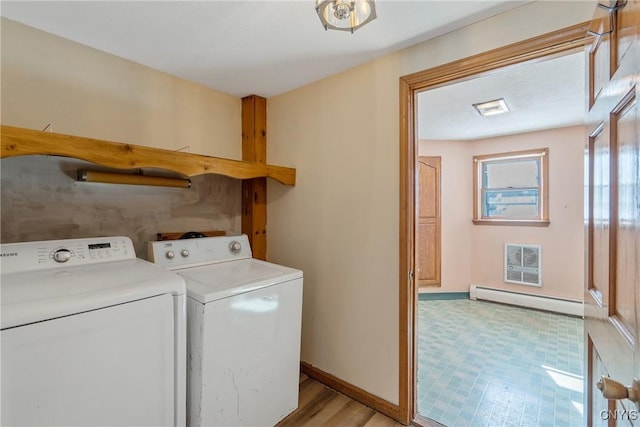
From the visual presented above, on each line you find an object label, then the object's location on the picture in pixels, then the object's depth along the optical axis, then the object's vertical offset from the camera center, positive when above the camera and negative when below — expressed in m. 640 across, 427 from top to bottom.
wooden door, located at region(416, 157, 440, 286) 4.14 -0.11
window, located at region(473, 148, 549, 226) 3.71 +0.34
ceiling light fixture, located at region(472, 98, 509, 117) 2.66 +1.01
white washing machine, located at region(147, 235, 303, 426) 1.35 -0.62
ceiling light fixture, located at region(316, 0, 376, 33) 1.10 +0.78
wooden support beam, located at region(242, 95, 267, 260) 2.46 +0.26
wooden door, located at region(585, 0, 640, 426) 0.64 +0.01
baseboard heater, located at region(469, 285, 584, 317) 3.46 -1.10
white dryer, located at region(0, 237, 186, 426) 0.89 -0.45
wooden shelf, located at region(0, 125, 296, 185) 1.14 +0.28
